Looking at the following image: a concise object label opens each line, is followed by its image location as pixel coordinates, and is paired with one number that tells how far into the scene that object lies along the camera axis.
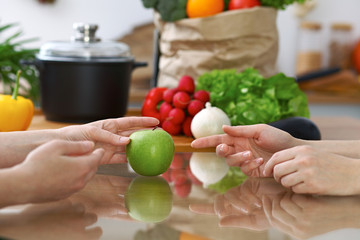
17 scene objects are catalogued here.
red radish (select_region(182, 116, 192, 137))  1.61
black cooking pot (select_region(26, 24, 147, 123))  1.66
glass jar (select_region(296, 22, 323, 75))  3.41
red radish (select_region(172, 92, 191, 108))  1.61
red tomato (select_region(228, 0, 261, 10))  1.80
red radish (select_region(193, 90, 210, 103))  1.62
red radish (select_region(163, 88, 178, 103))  1.65
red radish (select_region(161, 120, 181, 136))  1.62
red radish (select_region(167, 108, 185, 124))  1.60
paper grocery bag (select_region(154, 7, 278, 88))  1.78
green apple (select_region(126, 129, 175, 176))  1.11
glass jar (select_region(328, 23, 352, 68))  3.48
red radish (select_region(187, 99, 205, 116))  1.59
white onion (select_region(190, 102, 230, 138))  1.49
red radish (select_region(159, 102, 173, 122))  1.63
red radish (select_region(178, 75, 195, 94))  1.65
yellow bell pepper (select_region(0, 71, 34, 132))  1.47
